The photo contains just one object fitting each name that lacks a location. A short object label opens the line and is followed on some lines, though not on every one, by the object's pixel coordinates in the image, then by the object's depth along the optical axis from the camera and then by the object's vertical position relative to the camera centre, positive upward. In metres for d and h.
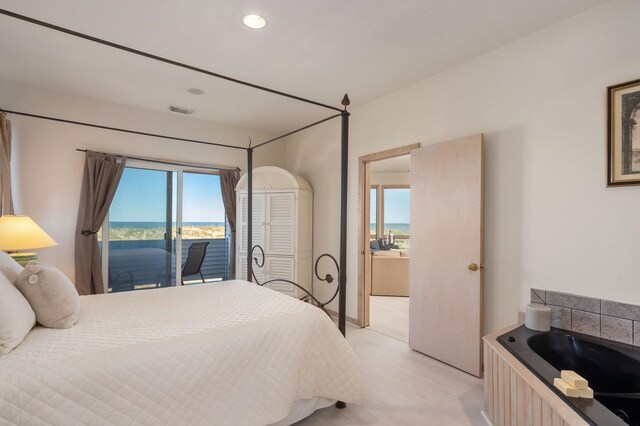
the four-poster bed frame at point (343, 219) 2.30 -0.04
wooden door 2.58 -0.34
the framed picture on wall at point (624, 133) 1.87 +0.49
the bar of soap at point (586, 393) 1.33 -0.76
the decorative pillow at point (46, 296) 1.60 -0.43
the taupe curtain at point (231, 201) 4.65 +0.17
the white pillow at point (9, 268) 1.68 -0.31
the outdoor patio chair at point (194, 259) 4.36 -0.65
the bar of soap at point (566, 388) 1.35 -0.76
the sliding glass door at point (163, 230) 3.95 -0.24
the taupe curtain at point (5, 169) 2.99 +0.41
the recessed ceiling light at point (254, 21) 2.17 +1.34
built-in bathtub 1.58 -0.84
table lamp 2.52 -0.21
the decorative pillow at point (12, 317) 1.31 -0.47
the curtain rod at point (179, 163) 3.94 +0.67
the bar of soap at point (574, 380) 1.35 -0.73
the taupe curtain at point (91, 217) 3.57 -0.06
